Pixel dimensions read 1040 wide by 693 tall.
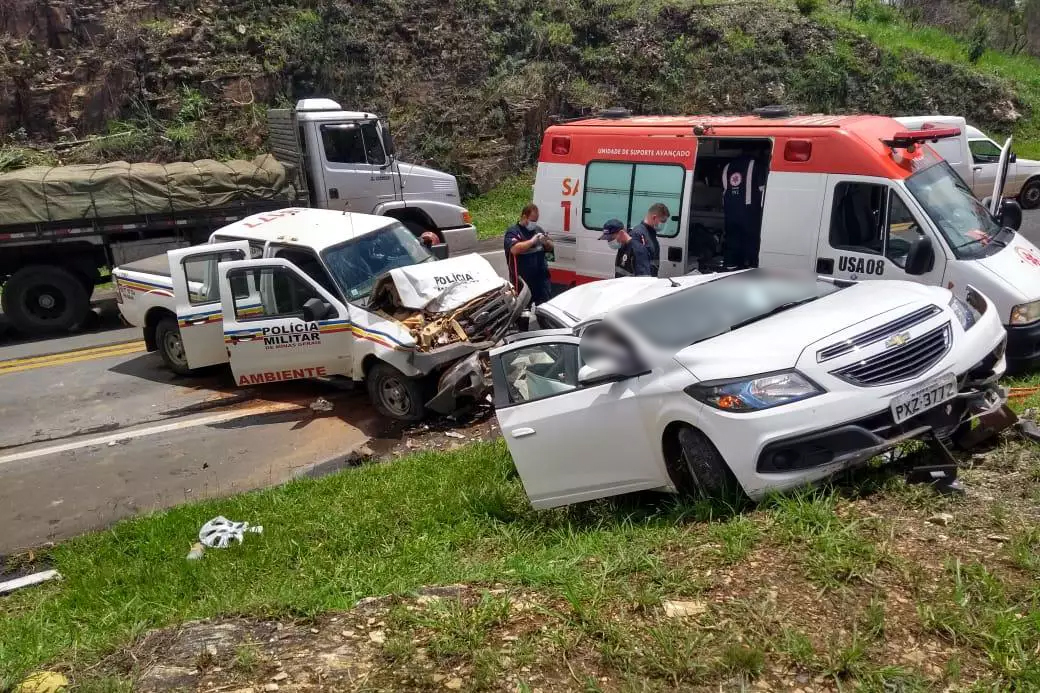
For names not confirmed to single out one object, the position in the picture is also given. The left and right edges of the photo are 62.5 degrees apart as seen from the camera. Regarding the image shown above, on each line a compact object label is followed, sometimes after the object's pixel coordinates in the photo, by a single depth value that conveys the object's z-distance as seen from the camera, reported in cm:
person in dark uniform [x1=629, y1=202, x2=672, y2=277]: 864
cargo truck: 1210
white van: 1441
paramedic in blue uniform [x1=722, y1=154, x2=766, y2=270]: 859
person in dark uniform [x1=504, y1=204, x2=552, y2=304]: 949
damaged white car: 446
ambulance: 714
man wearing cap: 855
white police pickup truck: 814
